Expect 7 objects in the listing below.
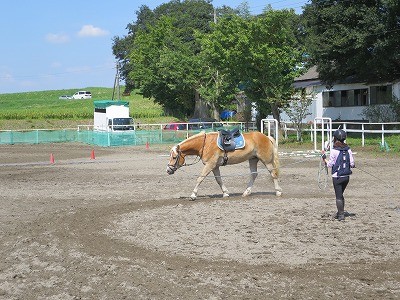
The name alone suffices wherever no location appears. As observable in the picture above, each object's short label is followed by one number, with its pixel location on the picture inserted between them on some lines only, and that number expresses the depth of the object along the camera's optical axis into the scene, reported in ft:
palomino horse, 51.13
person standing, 39.14
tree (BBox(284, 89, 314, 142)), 130.31
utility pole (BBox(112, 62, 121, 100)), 268.66
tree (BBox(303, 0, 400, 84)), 121.80
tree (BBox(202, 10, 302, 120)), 137.18
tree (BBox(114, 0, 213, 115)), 219.82
